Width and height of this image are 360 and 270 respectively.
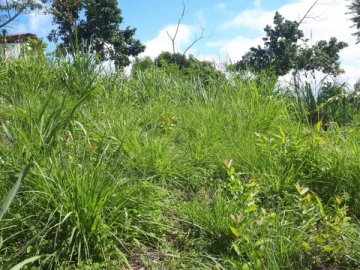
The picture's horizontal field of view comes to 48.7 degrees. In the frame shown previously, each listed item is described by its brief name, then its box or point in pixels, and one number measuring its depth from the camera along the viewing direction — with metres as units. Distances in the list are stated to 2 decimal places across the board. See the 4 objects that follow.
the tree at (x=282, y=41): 24.89
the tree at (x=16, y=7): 16.98
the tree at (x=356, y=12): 24.79
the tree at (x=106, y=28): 24.02
